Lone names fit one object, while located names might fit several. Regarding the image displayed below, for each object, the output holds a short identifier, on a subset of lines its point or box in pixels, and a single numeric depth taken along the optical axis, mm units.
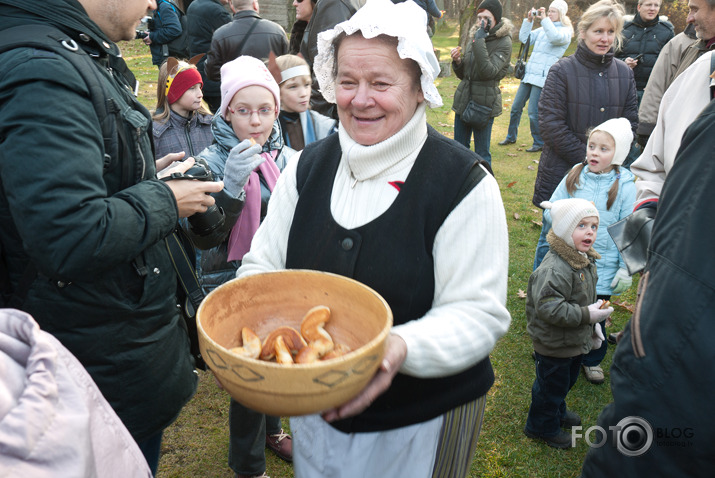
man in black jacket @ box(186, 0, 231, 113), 6055
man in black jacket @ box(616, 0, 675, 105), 6371
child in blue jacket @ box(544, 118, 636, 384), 3615
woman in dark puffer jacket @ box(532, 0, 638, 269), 4406
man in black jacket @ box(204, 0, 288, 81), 4750
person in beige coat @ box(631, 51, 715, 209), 2375
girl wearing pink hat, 2650
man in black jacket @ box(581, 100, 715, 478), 1143
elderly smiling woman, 1495
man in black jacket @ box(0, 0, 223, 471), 1383
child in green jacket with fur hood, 2928
